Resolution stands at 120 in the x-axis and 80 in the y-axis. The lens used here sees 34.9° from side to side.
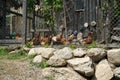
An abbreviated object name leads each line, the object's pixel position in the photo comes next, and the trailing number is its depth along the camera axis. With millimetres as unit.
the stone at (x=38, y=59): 4600
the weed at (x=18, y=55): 5043
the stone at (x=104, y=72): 4273
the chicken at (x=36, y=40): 5253
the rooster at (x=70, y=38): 5061
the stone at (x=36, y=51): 4832
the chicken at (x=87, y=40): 4935
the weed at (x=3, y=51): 5267
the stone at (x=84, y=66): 4231
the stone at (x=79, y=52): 4470
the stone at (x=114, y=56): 4347
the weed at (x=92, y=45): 4719
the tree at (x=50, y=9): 5332
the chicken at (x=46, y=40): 5183
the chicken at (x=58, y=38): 5082
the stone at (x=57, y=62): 4378
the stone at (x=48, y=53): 4588
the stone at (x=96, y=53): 4419
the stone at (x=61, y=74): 4242
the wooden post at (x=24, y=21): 5336
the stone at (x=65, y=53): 4474
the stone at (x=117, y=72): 4244
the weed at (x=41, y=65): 4456
